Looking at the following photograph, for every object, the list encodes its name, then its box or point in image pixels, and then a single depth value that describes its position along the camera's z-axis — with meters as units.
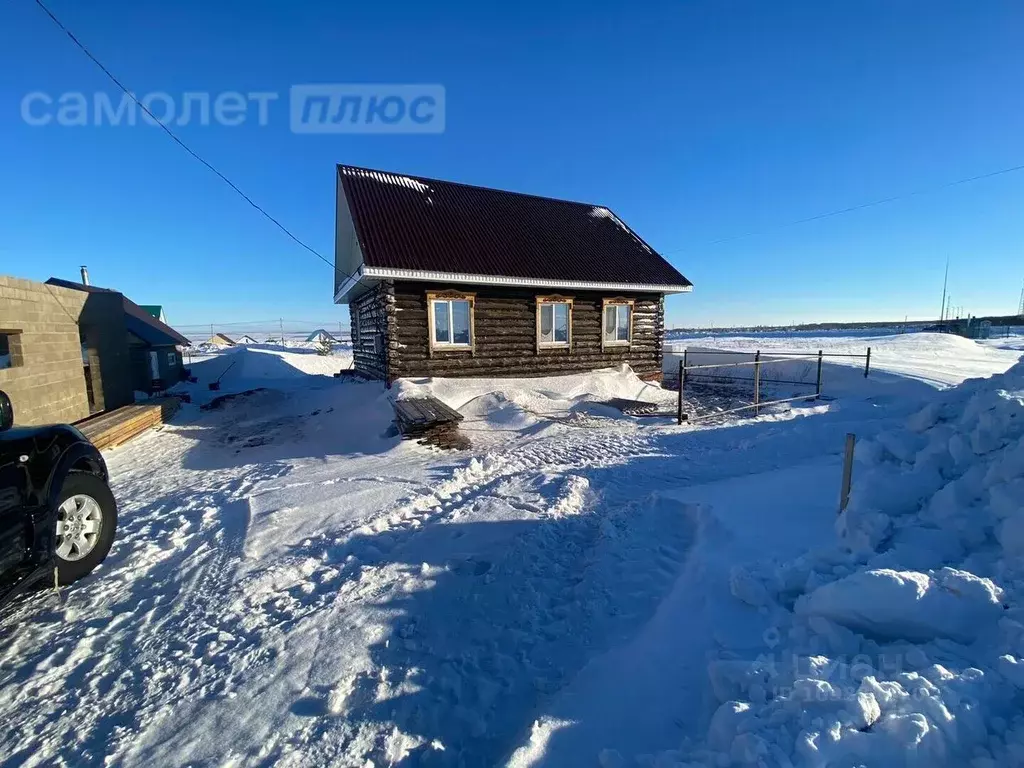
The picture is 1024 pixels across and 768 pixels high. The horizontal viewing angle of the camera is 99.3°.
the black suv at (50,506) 3.09
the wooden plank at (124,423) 8.93
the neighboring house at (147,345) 16.66
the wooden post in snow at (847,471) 3.89
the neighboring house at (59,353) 8.89
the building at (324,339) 38.63
